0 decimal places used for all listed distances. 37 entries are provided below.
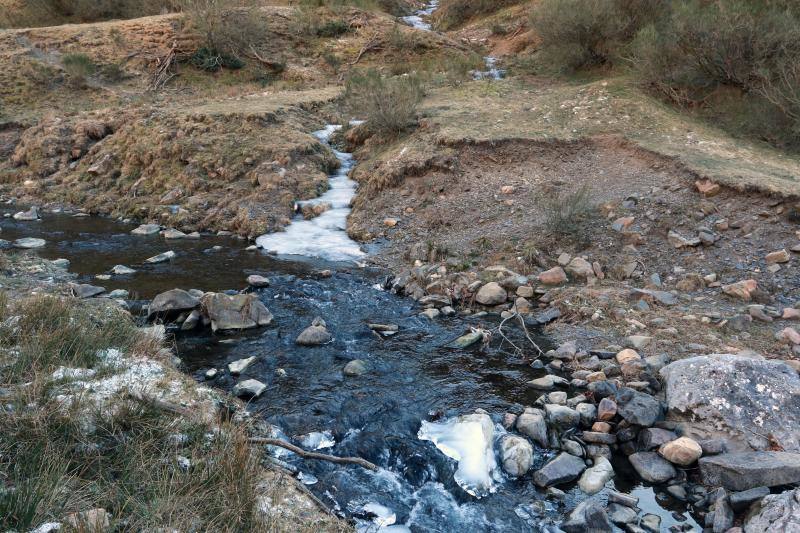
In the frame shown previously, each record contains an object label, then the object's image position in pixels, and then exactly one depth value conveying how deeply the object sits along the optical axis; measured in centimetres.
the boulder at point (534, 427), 403
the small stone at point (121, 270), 712
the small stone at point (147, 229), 912
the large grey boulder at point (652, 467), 371
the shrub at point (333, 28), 1988
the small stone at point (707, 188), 729
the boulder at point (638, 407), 413
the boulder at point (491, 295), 635
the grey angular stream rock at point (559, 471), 366
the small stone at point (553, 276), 665
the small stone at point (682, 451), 377
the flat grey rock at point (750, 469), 339
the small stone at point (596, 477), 362
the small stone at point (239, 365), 483
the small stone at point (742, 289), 583
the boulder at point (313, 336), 539
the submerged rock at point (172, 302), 577
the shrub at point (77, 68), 1530
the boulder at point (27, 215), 984
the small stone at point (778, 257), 613
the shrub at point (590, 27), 1256
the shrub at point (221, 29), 1767
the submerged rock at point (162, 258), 768
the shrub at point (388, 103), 1047
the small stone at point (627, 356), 493
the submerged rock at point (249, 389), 446
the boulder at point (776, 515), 295
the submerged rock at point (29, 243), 814
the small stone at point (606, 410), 422
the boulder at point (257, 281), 683
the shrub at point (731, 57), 926
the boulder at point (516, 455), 377
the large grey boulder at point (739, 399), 391
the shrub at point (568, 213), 723
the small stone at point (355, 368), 486
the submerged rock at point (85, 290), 607
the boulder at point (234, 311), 568
